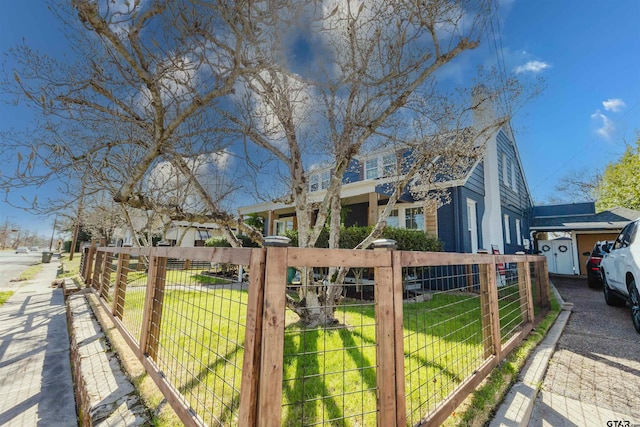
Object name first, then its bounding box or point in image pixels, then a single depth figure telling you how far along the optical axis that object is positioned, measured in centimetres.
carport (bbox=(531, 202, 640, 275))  1356
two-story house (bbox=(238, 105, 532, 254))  934
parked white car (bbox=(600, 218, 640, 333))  443
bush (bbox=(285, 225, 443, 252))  824
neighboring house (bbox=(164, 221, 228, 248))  2732
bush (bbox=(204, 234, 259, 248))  1337
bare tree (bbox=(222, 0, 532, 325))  441
